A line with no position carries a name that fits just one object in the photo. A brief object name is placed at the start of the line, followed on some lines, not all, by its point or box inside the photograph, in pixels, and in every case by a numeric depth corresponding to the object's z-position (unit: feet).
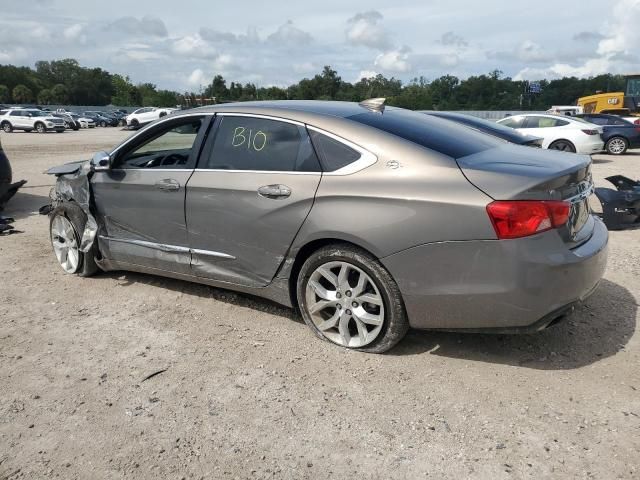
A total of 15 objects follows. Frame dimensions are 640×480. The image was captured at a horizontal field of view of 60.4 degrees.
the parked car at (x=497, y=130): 26.30
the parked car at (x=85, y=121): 156.93
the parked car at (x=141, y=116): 143.23
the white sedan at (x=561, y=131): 50.34
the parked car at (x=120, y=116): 166.13
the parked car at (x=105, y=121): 170.09
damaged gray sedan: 9.94
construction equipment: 83.56
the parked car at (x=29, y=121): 124.77
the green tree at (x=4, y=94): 290.15
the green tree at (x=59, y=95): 320.80
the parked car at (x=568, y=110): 93.71
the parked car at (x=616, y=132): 60.18
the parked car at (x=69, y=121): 134.21
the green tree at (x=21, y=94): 303.89
